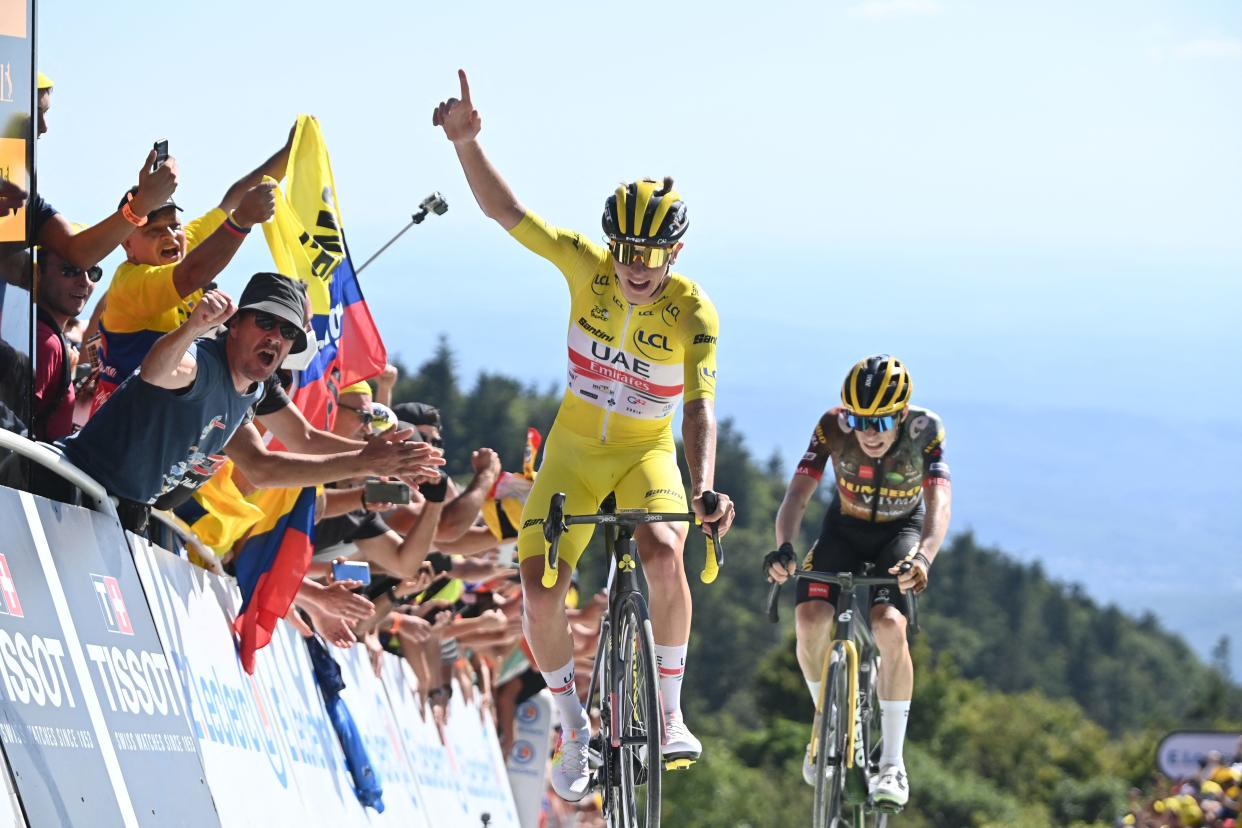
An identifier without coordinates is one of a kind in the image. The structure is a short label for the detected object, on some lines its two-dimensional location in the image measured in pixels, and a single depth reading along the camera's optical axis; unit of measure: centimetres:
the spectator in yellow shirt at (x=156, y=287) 1802
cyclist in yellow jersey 1825
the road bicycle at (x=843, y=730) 2212
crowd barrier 1245
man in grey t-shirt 1530
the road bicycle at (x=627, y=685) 1728
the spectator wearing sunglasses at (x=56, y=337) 1698
